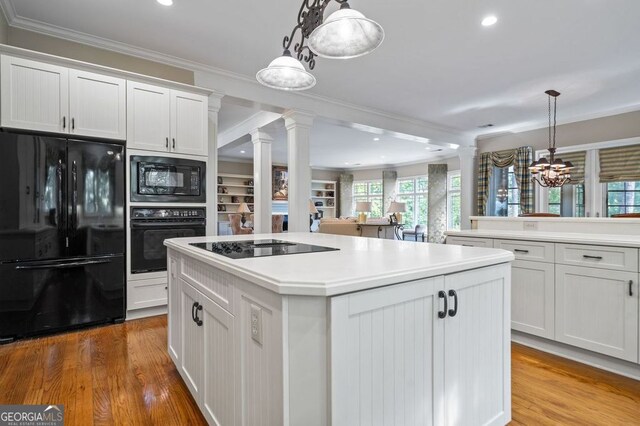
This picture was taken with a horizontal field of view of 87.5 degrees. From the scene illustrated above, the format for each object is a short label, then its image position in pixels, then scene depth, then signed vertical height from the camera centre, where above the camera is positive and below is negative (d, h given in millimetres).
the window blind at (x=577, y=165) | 6066 +841
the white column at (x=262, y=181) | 5605 +494
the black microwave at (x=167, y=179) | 3160 +304
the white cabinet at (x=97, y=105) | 2863 +931
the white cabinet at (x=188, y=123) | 3373 +904
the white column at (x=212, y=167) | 3822 +505
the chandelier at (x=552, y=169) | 4625 +588
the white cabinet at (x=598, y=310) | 2121 -667
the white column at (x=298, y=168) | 4648 +601
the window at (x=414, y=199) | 10797 +394
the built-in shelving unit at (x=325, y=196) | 12422 +553
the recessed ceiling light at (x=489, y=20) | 2938 +1706
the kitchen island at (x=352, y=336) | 963 -431
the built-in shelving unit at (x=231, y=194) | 9672 +476
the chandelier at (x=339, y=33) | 1610 +915
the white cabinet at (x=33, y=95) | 2578 +921
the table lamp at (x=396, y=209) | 10625 +55
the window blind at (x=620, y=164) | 5465 +802
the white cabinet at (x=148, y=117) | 3135 +899
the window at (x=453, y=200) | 9641 +319
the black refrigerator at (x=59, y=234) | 2605 -199
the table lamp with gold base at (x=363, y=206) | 11492 +159
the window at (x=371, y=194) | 11992 +614
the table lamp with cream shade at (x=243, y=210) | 8989 +9
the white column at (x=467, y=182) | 7283 +637
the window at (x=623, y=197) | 5531 +240
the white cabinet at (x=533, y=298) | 2498 -673
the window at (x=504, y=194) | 7086 +371
